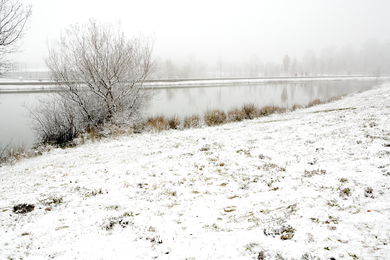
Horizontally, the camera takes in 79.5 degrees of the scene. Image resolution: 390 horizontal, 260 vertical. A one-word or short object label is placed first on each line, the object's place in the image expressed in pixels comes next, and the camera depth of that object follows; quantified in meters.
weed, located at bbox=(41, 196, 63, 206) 6.21
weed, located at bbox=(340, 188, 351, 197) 4.99
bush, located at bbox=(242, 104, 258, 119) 21.33
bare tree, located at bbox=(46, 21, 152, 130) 17.31
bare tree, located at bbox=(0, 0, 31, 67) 11.78
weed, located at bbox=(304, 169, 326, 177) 6.33
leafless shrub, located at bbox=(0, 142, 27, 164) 13.46
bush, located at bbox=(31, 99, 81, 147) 17.38
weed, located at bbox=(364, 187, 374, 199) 4.79
